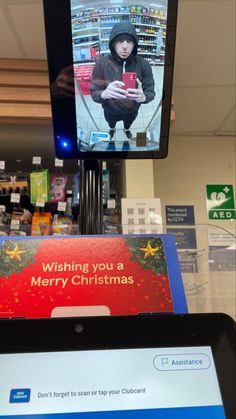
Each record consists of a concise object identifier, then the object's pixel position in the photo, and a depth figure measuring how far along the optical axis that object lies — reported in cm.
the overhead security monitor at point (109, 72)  61
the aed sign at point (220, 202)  338
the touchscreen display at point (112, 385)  38
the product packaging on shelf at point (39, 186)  249
